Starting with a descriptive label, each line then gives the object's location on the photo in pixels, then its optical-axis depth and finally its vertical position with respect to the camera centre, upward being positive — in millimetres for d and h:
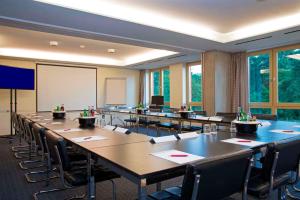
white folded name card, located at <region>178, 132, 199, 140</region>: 2319 -364
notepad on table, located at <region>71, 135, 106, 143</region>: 2242 -382
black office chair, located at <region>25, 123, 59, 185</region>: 2634 -580
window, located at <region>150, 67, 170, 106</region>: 9055 +731
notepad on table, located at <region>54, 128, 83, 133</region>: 2873 -376
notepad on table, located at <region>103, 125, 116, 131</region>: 2991 -360
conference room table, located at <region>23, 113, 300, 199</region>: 1289 -384
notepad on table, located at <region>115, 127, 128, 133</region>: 2767 -362
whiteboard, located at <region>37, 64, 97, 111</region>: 7695 +499
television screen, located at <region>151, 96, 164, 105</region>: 8141 +21
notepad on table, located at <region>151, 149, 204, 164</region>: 1463 -380
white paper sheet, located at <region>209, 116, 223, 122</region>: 3721 -311
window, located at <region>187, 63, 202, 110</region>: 7855 +508
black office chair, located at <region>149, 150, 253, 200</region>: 1140 -419
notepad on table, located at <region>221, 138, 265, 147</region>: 1967 -377
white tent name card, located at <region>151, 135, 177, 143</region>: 2129 -365
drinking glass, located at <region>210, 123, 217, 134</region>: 2666 -334
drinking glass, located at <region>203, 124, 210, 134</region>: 2653 -333
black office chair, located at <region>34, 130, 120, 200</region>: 1956 -656
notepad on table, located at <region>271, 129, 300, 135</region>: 2607 -361
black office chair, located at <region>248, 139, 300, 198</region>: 1601 -502
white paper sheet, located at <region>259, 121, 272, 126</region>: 3286 -335
